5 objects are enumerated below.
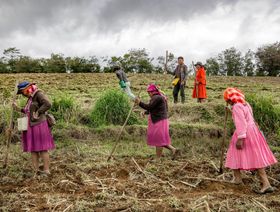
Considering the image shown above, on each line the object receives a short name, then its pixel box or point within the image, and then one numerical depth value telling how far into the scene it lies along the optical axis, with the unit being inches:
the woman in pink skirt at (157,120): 170.5
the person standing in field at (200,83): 289.9
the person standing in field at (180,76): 276.6
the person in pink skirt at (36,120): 146.3
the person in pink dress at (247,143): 126.5
